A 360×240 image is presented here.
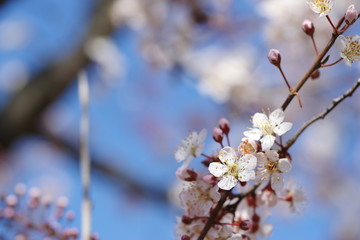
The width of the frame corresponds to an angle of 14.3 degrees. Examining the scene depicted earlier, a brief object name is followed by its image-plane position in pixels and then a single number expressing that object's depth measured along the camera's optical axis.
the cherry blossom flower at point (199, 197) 0.66
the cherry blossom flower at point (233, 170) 0.64
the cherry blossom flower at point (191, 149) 0.67
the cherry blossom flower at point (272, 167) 0.65
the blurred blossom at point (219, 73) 1.92
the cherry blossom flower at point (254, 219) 0.68
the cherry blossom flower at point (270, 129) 0.65
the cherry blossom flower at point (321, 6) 0.67
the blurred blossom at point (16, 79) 2.06
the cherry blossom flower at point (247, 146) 0.65
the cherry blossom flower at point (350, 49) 0.65
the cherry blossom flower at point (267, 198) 0.68
